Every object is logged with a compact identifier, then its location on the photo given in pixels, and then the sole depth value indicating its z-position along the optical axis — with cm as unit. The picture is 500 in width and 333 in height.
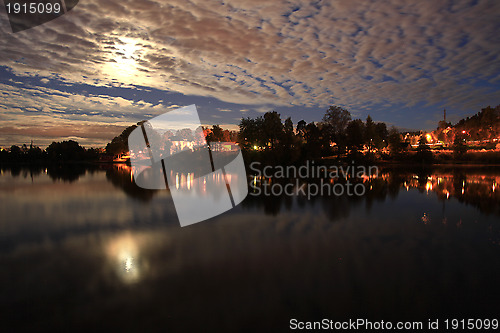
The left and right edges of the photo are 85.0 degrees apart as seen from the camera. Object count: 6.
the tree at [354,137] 7506
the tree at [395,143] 8075
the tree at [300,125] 14800
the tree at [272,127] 7425
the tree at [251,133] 7681
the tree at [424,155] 7244
